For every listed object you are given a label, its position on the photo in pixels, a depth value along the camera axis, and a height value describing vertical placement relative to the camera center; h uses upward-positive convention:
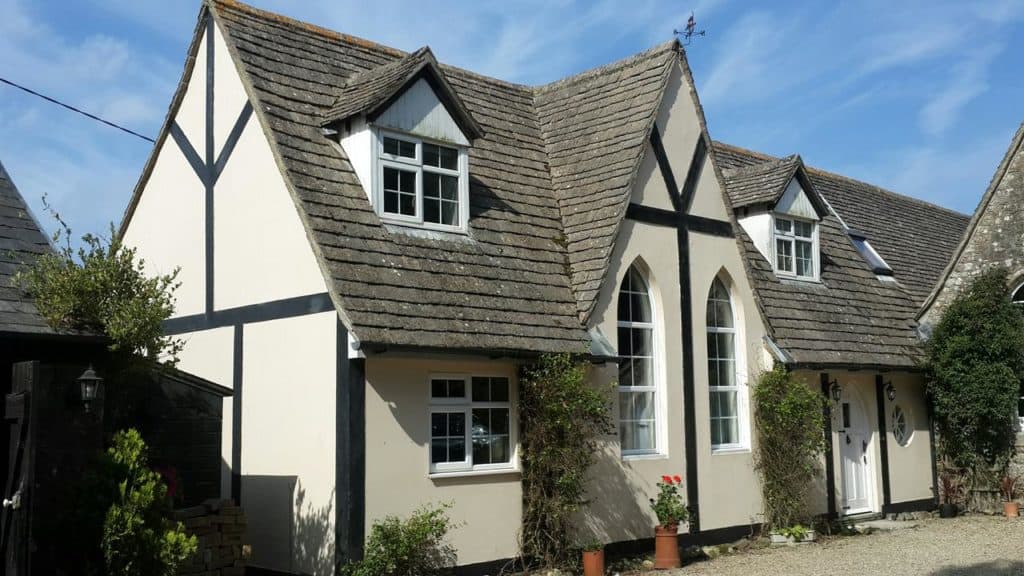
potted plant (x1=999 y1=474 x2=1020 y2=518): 18.97 -1.35
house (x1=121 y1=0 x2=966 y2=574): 12.32 +2.05
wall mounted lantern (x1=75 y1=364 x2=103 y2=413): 9.13 +0.44
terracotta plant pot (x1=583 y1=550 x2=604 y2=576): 13.20 -1.71
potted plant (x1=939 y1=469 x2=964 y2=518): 19.97 -1.32
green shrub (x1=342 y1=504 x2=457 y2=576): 11.35 -1.27
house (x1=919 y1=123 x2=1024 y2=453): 19.91 +3.49
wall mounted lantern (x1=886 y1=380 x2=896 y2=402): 19.95 +0.61
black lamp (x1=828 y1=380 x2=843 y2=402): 18.53 +0.60
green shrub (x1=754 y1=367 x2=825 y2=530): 16.47 -0.26
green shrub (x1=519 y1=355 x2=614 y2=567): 13.18 -0.30
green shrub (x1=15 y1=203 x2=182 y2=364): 10.67 +1.46
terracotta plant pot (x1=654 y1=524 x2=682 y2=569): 14.23 -1.65
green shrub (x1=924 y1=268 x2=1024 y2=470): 19.20 +1.01
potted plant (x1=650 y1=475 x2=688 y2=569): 14.24 -1.30
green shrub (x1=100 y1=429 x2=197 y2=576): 9.25 -0.81
